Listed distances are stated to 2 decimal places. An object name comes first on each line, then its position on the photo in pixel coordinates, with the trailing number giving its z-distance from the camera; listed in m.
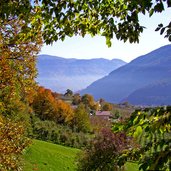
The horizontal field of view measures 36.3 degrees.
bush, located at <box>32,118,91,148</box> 53.86
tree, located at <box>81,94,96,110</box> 113.92
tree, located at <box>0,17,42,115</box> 10.48
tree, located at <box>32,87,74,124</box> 66.90
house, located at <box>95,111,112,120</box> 103.68
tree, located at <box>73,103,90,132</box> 66.43
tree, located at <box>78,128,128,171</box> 22.49
